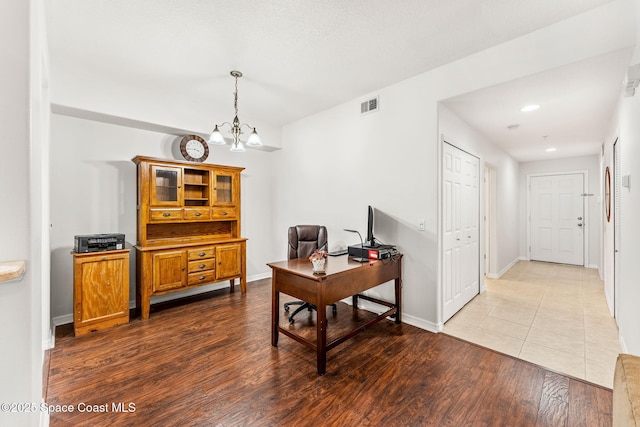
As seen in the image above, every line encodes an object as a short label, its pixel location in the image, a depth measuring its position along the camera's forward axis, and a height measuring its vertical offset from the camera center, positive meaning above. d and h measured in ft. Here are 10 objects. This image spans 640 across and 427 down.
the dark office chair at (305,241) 11.82 -1.16
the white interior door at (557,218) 20.04 -0.38
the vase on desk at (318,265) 7.91 -1.47
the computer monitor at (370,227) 10.32 -0.53
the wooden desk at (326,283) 7.48 -2.11
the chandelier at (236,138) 9.78 +2.67
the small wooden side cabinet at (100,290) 9.45 -2.67
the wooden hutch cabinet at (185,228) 11.32 -0.69
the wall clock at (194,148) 13.02 +3.07
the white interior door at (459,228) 10.51 -0.64
